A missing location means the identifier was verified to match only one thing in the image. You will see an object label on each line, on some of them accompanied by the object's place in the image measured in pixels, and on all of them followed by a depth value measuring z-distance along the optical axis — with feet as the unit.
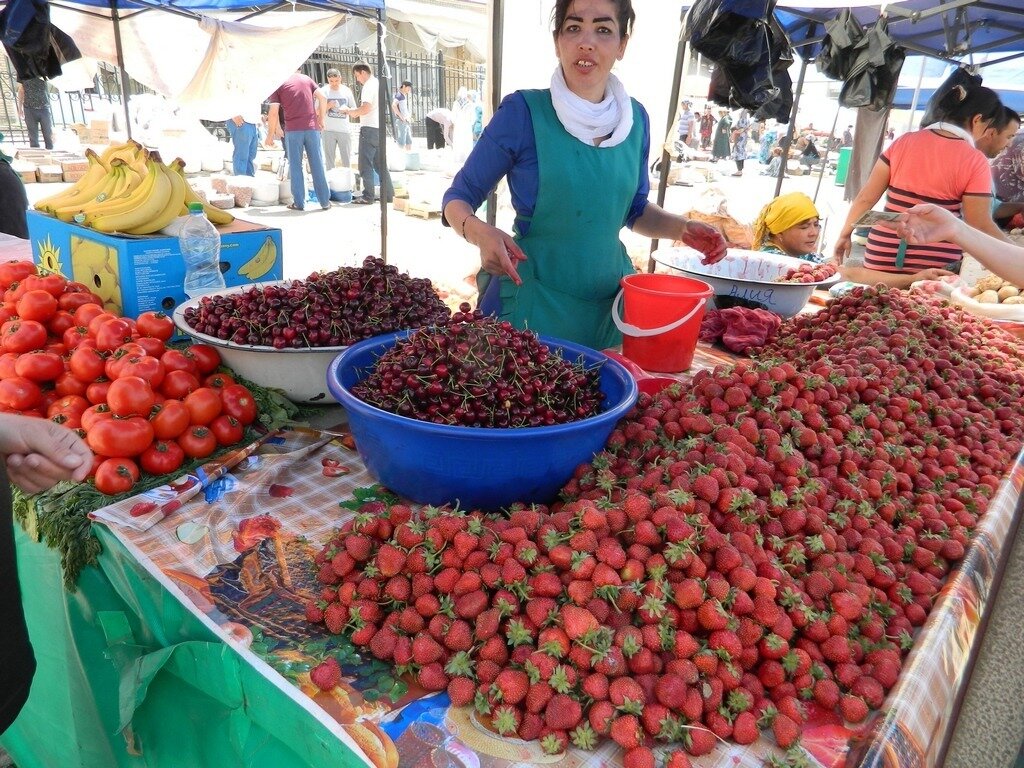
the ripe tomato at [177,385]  5.82
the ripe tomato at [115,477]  5.11
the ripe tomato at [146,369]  5.64
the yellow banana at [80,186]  8.57
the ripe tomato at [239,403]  5.98
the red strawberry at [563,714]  3.16
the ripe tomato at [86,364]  5.92
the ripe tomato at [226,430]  5.81
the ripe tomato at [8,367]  6.11
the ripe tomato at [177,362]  6.06
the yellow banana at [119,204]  7.80
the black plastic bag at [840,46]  23.31
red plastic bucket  7.35
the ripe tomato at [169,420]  5.50
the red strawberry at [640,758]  3.01
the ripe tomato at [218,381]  6.15
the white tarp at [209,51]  26.11
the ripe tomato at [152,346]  6.21
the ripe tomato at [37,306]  6.61
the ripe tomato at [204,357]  6.27
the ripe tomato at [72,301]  6.97
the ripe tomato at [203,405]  5.72
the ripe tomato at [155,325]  6.61
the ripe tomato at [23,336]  6.34
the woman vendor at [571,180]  7.96
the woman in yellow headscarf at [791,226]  14.48
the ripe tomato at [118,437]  5.19
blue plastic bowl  4.32
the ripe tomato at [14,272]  7.79
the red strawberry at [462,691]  3.31
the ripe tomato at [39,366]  5.99
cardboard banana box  7.35
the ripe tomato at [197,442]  5.61
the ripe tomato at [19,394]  5.84
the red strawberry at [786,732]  3.21
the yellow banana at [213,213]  8.63
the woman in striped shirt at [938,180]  12.89
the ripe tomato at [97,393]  5.80
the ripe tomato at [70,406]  5.71
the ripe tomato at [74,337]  6.40
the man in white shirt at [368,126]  37.42
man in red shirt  33.30
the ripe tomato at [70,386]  6.02
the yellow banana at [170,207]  7.88
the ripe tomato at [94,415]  5.39
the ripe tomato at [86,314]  6.67
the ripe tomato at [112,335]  6.16
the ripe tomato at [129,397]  5.40
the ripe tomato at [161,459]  5.39
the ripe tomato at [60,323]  6.70
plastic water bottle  7.41
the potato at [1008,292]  10.97
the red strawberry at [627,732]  3.10
